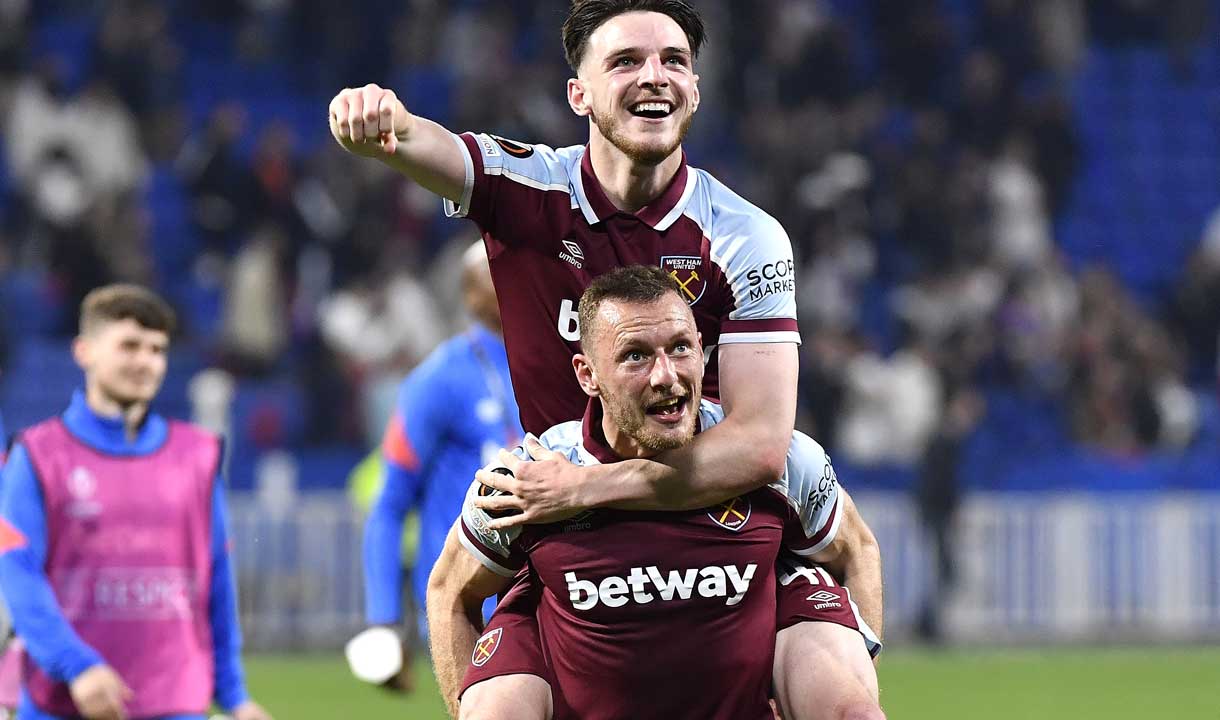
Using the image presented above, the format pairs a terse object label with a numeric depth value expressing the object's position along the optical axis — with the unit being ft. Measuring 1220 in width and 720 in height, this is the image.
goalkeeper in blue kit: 49.01
